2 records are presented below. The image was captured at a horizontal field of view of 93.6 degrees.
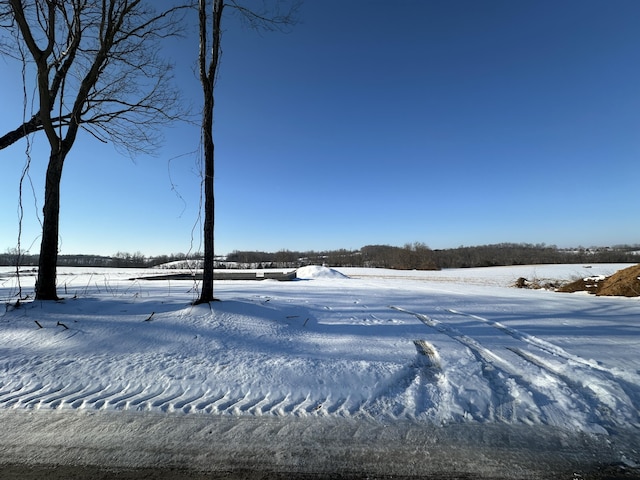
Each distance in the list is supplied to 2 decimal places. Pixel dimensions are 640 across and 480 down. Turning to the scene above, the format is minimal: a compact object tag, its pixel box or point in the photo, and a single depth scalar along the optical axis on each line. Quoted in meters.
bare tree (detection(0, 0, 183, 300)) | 5.46
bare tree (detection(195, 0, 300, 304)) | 5.92
